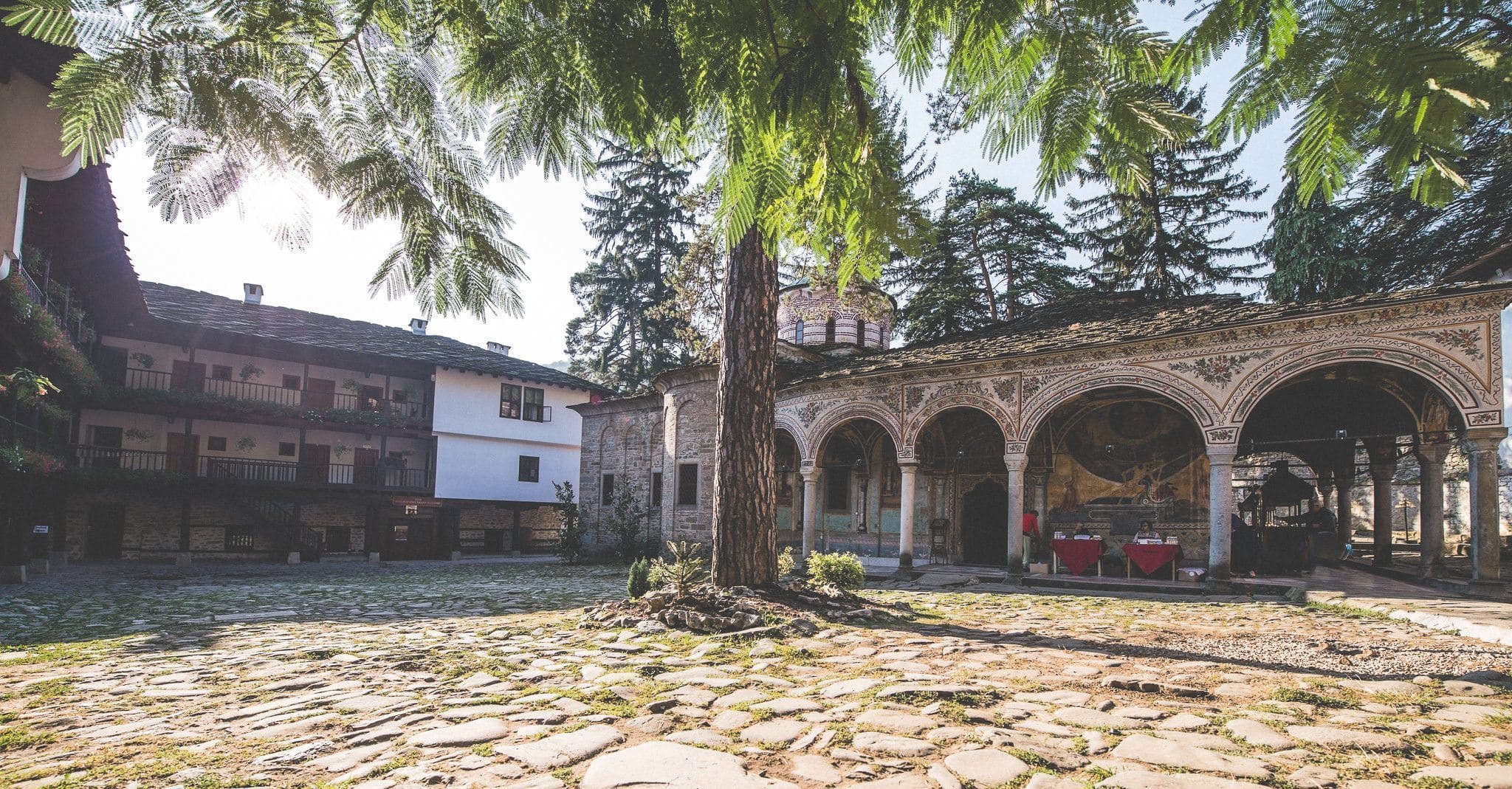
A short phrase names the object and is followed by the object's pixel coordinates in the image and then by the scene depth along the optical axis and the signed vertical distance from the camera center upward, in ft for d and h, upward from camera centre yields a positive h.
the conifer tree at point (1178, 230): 95.66 +30.68
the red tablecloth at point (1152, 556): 42.60 -4.84
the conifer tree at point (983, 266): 100.31 +26.79
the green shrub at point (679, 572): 23.04 -3.75
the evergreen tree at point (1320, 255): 75.92 +22.29
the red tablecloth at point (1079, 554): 46.21 -5.27
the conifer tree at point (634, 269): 117.50 +28.93
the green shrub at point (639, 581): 26.53 -4.41
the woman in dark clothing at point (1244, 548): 46.29 -4.59
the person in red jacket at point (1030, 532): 52.49 -4.55
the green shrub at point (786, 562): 33.42 -4.57
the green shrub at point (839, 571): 33.45 -4.85
